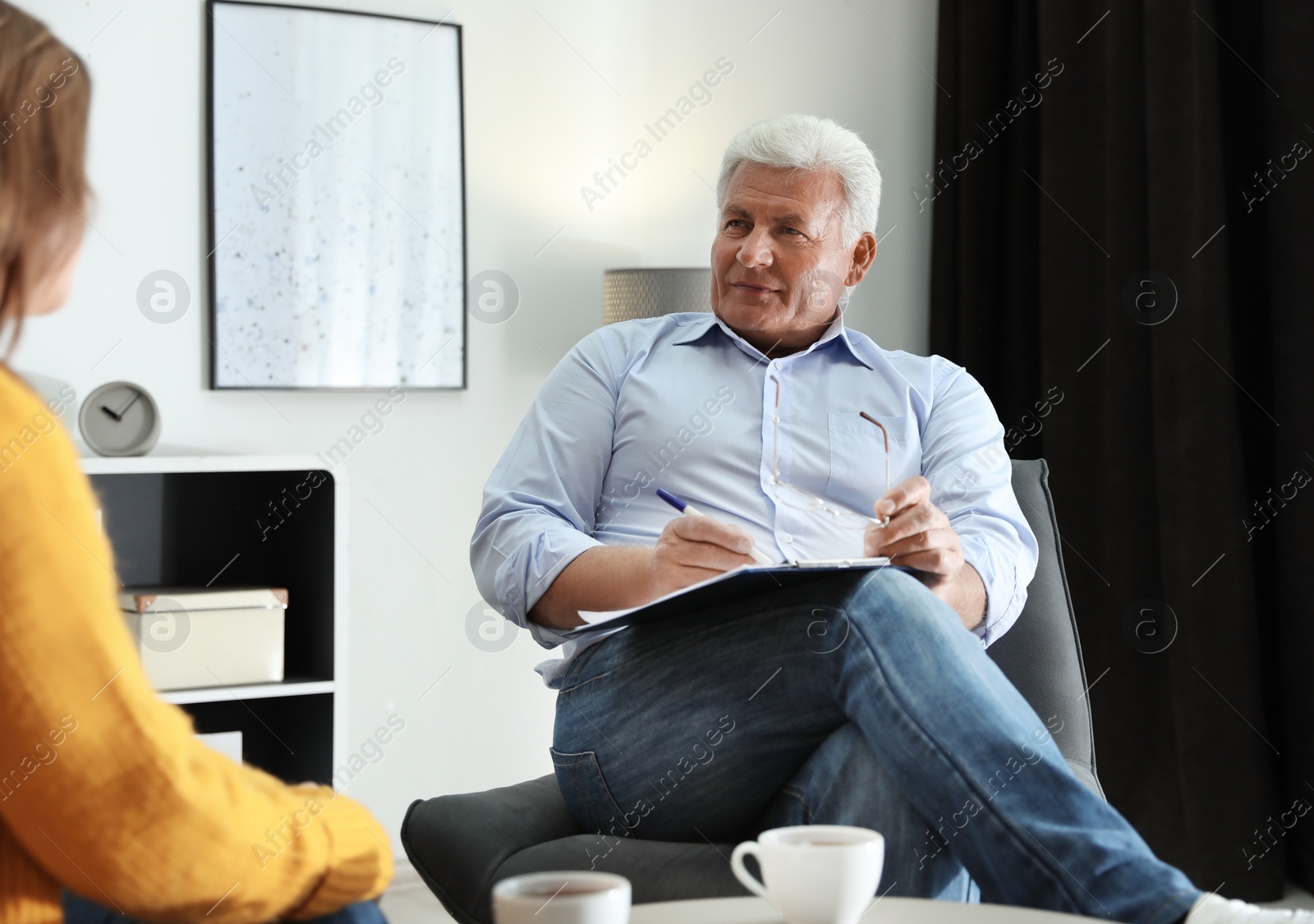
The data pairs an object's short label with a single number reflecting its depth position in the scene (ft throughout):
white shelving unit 7.00
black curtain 7.47
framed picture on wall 8.04
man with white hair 3.17
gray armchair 3.82
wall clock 6.79
